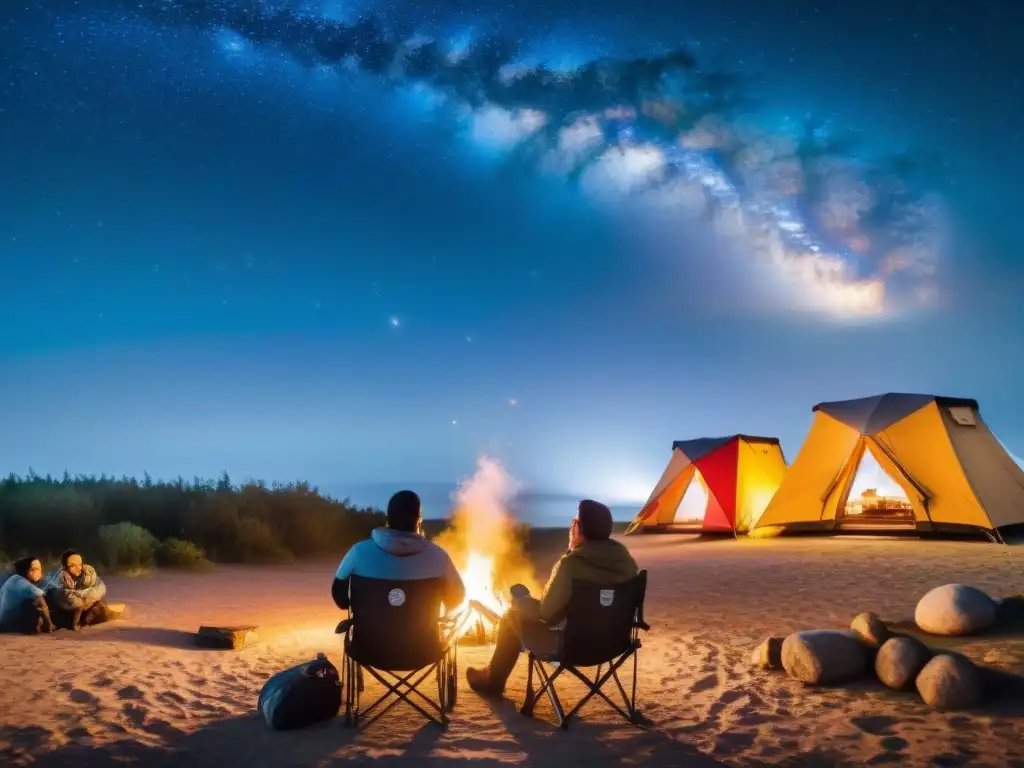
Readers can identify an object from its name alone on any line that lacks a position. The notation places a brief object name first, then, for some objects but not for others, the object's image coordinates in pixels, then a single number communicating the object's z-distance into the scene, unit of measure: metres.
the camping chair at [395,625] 4.47
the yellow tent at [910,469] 13.43
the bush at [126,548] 12.05
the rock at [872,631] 5.56
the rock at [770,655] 5.82
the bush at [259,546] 15.11
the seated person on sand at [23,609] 7.38
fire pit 7.12
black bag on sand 4.61
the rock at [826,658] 5.34
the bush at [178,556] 12.98
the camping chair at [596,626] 4.55
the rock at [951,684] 4.67
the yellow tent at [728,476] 16.91
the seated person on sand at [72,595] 7.62
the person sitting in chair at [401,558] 4.59
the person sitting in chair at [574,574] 4.61
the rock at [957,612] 6.10
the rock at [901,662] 5.05
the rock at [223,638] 6.99
